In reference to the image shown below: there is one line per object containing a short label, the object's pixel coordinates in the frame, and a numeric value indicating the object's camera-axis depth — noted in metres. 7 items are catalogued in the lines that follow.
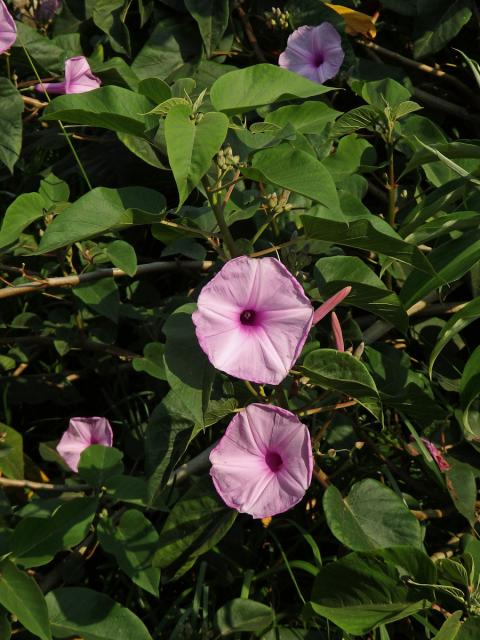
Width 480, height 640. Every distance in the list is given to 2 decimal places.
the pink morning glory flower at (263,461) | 1.19
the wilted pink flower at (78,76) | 1.78
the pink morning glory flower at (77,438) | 1.71
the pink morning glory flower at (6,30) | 1.61
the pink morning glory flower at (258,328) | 1.12
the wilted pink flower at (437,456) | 1.52
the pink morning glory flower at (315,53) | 1.90
